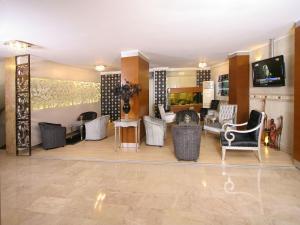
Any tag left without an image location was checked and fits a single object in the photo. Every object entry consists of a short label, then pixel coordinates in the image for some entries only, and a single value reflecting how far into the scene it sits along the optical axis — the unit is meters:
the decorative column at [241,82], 6.43
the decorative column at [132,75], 5.95
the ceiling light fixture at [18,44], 4.56
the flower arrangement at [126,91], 5.72
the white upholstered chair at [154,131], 5.96
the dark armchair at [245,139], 4.61
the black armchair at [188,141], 4.59
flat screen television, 4.88
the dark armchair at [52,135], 6.04
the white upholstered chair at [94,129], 7.10
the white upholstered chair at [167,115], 8.15
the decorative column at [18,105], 5.43
